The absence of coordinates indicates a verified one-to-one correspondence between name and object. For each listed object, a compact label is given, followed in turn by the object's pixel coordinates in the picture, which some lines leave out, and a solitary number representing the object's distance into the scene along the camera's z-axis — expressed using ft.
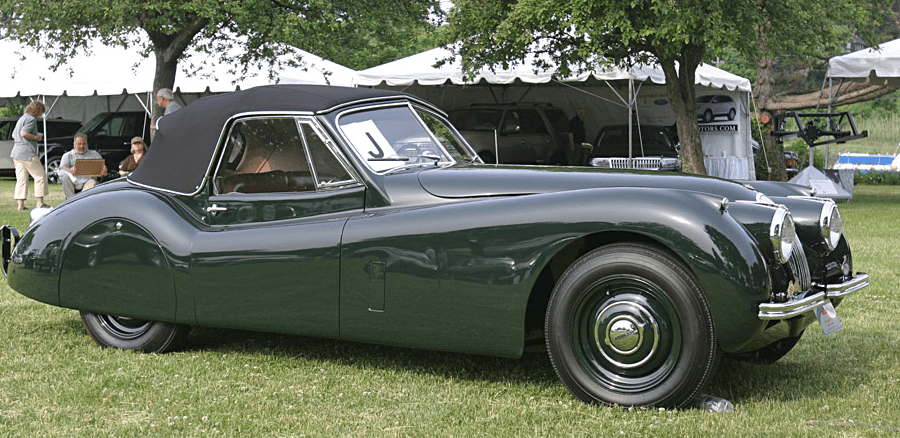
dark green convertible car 12.74
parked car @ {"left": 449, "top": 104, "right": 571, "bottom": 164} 61.21
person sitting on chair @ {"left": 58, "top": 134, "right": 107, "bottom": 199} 45.50
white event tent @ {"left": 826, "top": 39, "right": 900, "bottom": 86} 54.80
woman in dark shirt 39.55
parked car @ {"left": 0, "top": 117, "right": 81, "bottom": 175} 80.23
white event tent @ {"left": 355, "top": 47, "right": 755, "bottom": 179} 56.95
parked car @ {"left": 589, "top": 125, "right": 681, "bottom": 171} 64.03
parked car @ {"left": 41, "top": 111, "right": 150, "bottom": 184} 74.08
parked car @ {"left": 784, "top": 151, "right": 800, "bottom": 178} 72.49
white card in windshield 15.94
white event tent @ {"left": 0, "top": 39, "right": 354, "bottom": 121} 62.08
